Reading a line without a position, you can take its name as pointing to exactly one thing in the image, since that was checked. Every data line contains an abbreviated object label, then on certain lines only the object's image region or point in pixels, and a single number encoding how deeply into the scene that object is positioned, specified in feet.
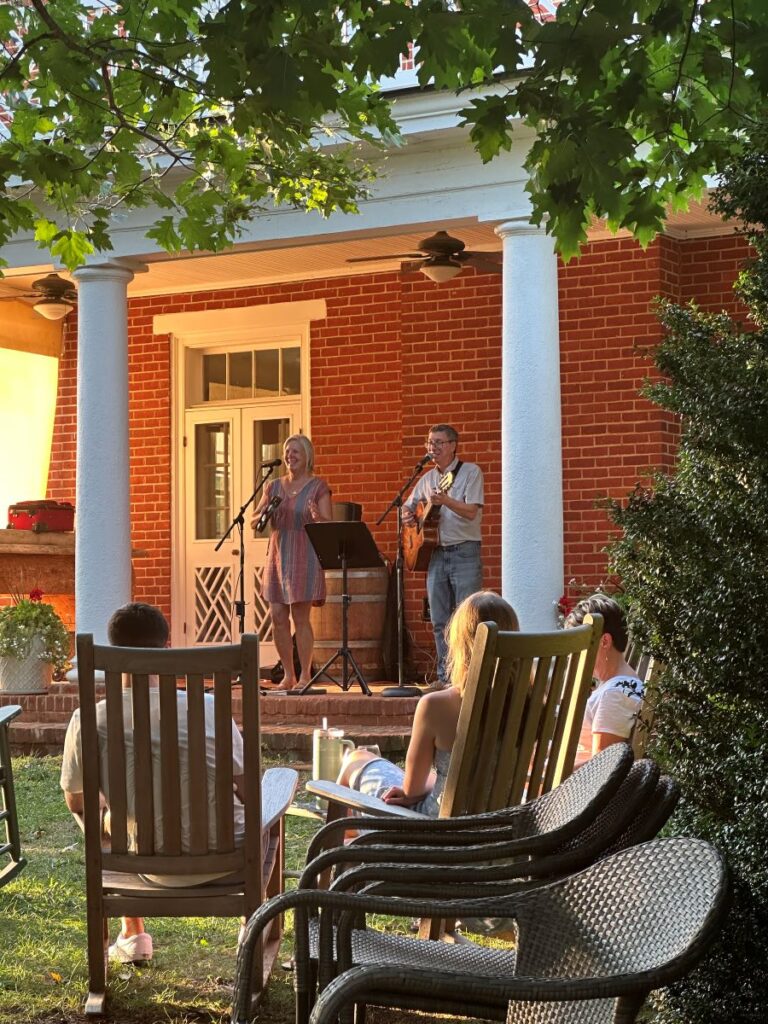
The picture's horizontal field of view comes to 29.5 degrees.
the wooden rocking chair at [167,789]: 11.59
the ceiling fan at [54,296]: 36.58
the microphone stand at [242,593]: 33.30
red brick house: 28.66
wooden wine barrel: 34.32
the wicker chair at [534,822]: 8.23
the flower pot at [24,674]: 33.06
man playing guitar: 30.71
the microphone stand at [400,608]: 30.07
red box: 37.86
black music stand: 29.89
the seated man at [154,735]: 12.23
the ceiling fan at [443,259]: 31.19
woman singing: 31.71
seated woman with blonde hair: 13.16
